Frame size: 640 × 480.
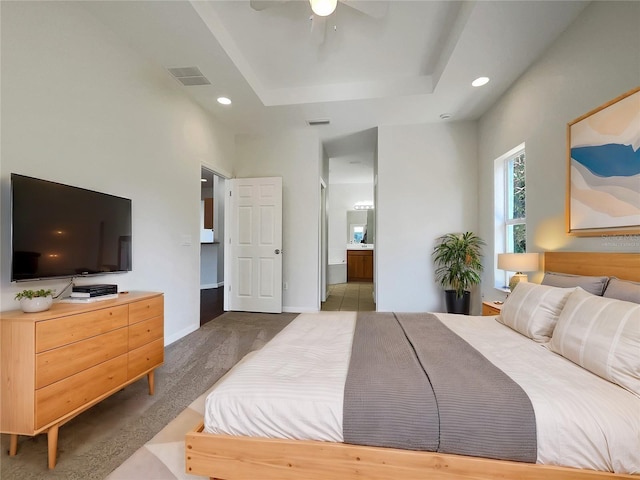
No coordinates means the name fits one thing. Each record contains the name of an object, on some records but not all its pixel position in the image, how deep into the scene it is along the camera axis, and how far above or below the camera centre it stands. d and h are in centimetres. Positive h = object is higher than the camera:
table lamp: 245 -17
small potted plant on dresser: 145 -30
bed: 94 -75
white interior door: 432 -2
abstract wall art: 163 +49
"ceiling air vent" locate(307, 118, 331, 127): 399 +181
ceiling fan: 187 +168
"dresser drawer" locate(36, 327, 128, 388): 135 -62
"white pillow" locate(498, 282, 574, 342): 161 -42
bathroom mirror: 859 +52
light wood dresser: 132 -64
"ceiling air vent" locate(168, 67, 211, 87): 279 +177
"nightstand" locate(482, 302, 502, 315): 257 -63
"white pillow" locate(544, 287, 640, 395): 110 -42
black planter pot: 373 -81
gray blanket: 96 -61
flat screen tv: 151 +8
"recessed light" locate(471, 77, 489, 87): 293 +177
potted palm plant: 371 -32
